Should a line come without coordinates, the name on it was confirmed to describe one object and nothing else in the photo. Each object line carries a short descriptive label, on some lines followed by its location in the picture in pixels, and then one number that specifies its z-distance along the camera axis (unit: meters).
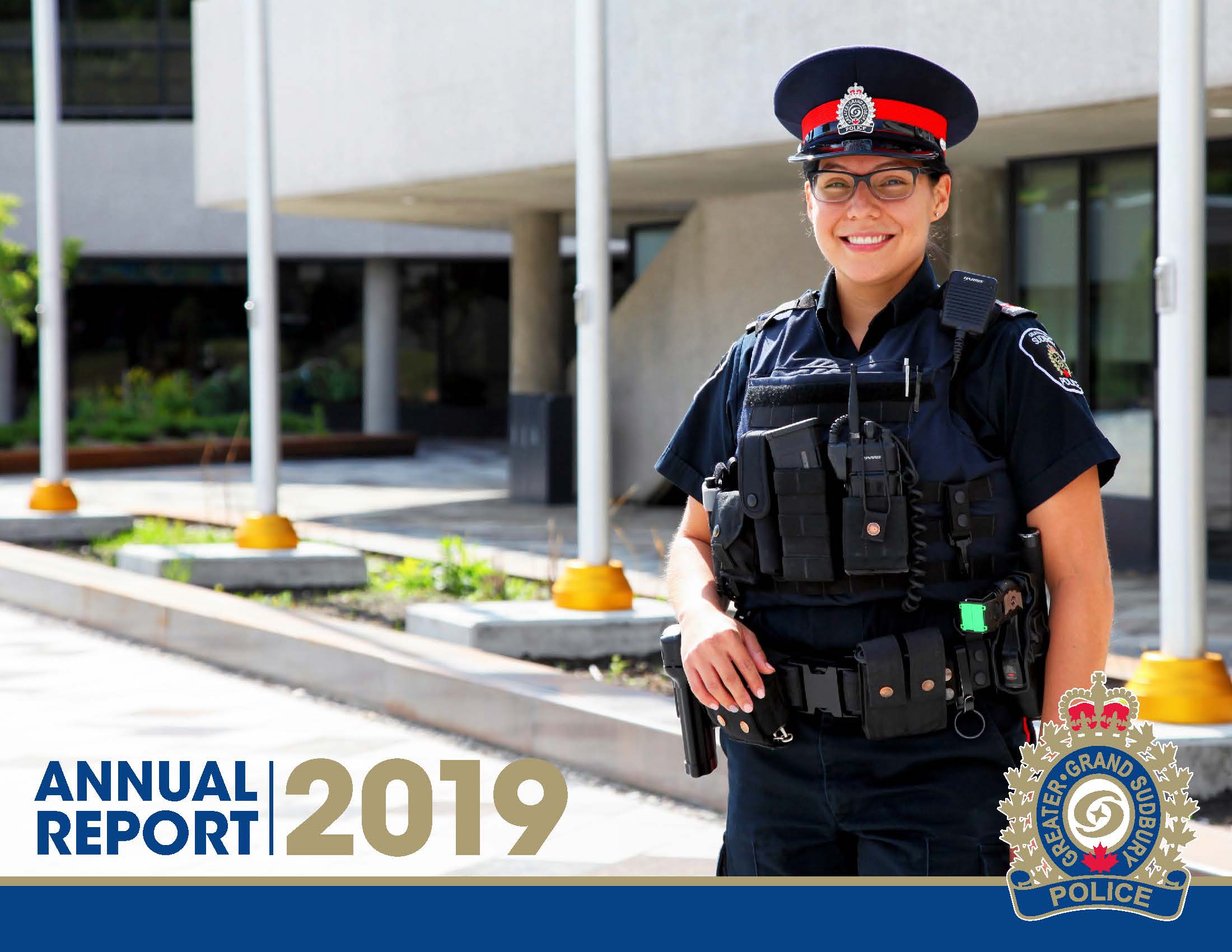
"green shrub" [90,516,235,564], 11.41
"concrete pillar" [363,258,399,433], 25.09
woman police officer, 2.54
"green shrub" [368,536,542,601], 8.93
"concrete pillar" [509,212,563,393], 15.91
